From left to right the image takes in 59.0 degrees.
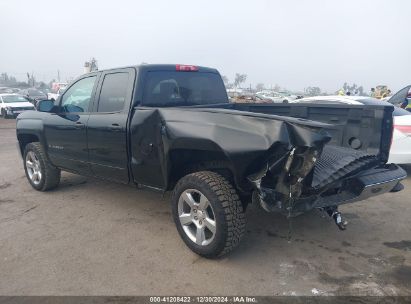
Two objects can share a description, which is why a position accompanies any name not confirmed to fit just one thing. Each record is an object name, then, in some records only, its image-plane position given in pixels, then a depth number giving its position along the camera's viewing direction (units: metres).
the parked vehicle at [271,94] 39.28
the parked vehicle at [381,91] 20.89
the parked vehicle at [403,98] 9.02
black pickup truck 2.97
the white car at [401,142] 5.87
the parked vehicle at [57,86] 38.57
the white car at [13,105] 20.19
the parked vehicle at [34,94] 28.65
